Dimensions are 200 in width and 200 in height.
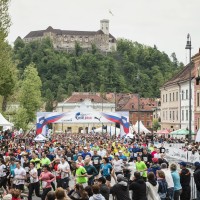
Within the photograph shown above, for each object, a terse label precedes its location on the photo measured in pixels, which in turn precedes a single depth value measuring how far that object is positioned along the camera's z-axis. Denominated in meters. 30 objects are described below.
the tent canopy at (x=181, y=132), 52.25
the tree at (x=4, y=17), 39.97
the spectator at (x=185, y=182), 15.85
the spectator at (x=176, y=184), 15.48
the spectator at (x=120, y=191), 12.94
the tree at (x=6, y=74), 42.67
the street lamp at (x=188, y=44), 35.52
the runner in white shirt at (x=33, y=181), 18.27
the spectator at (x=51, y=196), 10.54
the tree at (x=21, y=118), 63.69
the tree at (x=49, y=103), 158.75
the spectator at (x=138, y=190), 13.14
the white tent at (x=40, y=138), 40.47
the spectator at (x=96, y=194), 11.59
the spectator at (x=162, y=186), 14.43
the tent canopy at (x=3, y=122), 31.89
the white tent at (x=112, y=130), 67.25
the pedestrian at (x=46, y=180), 16.98
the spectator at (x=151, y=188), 13.34
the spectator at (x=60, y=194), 10.52
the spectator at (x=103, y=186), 13.27
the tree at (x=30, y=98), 71.69
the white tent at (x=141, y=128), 68.38
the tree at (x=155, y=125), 120.97
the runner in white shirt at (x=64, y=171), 19.14
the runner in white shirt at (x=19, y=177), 18.27
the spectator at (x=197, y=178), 15.20
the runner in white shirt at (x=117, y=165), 21.25
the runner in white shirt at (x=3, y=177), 19.43
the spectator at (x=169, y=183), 14.95
